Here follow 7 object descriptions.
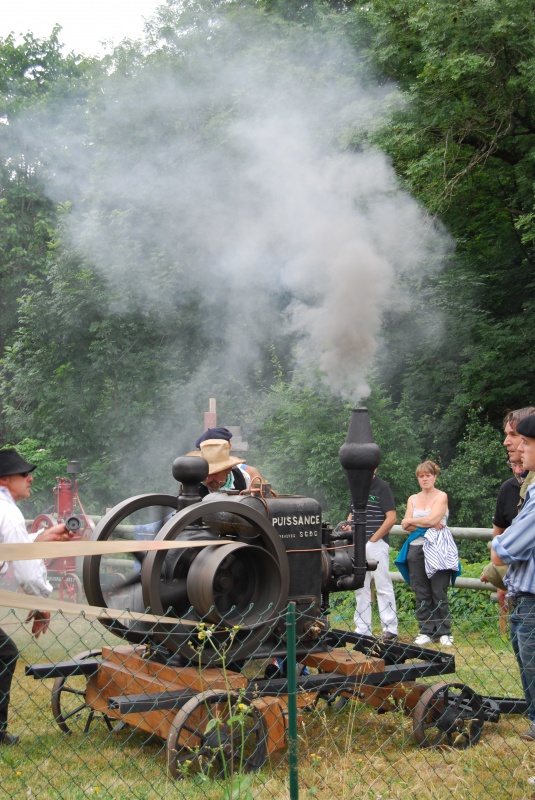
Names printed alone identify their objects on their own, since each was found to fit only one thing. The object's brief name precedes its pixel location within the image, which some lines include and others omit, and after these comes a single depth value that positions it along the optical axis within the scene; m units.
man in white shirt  4.43
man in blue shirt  3.78
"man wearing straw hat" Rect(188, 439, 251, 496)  5.41
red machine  8.58
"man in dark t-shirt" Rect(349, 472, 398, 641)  6.70
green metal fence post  3.00
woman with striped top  6.54
